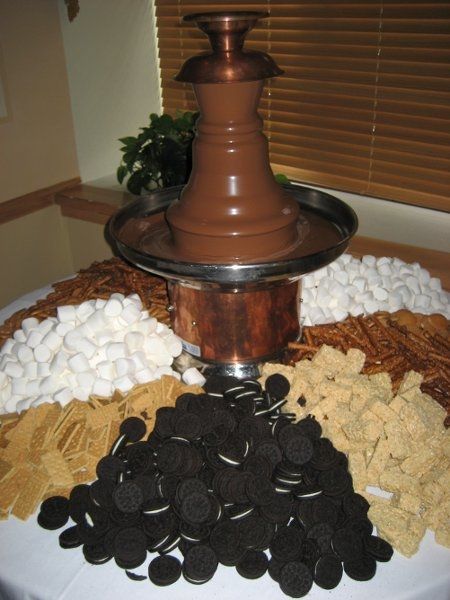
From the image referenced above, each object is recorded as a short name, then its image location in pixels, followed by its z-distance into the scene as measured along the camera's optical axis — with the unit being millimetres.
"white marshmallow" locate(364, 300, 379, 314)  1716
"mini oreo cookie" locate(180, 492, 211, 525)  1102
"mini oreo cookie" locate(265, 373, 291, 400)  1361
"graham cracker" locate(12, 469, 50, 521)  1201
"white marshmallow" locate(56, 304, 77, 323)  1614
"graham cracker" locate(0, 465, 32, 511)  1220
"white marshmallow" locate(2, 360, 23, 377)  1521
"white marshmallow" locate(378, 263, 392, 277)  1868
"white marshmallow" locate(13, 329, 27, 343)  1636
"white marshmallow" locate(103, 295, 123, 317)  1582
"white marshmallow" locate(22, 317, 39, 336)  1666
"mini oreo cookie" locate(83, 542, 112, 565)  1086
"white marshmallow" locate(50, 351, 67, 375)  1476
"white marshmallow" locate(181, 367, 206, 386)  1471
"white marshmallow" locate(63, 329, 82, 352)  1503
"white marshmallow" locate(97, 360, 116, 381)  1472
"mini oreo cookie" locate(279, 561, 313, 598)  1013
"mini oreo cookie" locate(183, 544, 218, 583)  1040
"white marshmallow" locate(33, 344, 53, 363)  1537
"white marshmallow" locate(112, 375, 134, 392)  1445
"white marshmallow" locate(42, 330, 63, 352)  1550
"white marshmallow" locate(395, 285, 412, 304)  1761
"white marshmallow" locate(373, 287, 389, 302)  1756
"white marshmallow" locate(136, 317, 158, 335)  1558
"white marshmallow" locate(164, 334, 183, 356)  1541
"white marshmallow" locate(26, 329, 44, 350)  1579
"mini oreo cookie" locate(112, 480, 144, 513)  1133
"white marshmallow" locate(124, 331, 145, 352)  1513
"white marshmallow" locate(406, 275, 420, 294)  1815
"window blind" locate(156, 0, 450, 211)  2332
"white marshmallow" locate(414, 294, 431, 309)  1765
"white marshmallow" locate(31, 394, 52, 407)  1443
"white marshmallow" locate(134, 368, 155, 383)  1474
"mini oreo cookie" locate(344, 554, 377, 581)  1041
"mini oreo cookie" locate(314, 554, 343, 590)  1032
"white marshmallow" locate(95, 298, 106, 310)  1632
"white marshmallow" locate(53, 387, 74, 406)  1424
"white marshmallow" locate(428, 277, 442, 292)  1874
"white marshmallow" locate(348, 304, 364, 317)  1702
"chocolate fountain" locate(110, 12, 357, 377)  1226
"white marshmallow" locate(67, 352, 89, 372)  1459
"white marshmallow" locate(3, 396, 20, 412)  1486
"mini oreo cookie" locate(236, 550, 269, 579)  1049
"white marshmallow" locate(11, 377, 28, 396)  1482
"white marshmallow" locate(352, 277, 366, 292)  1767
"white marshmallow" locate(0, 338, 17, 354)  1615
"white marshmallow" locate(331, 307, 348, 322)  1704
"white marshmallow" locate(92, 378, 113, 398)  1436
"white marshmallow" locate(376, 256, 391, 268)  1911
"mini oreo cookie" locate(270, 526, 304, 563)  1071
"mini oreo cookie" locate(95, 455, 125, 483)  1210
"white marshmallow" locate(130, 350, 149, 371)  1481
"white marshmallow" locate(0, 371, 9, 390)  1513
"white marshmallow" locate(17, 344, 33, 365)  1561
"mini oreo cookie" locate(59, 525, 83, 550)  1119
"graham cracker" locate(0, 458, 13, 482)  1278
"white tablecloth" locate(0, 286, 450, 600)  1024
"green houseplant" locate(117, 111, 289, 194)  2600
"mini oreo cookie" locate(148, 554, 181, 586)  1042
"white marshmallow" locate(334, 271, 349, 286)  1781
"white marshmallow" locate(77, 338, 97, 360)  1500
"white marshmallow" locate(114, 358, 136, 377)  1456
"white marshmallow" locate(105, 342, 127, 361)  1491
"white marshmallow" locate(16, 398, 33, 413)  1458
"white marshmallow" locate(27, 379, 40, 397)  1481
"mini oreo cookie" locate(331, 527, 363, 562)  1067
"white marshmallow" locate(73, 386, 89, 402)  1442
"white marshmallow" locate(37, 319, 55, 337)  1610
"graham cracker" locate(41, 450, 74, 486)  1246
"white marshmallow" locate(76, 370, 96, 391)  1442
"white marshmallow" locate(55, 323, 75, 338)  1568
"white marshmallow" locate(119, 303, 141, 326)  1573
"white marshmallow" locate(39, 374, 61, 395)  1466
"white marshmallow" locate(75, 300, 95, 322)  1622
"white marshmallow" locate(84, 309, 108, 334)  1554
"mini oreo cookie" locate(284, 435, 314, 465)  1177
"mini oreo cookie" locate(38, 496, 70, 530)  1168
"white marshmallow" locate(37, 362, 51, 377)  1507
